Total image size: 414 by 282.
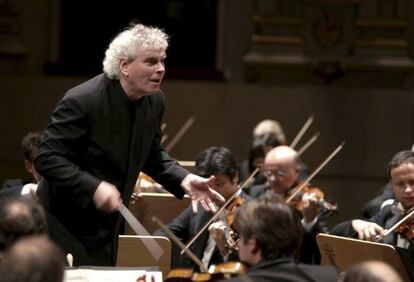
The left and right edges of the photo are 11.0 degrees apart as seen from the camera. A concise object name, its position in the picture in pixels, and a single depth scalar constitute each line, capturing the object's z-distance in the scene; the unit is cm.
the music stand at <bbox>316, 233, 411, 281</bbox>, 794
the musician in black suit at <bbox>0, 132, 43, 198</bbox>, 1016
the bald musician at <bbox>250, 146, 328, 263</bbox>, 1088
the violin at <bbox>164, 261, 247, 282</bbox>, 644
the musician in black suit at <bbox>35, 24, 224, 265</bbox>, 815
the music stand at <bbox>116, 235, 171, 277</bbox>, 858
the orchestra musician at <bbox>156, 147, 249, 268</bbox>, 1010
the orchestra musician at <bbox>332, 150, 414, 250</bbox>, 899
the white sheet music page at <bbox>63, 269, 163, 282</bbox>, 715
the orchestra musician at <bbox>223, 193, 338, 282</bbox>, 626
